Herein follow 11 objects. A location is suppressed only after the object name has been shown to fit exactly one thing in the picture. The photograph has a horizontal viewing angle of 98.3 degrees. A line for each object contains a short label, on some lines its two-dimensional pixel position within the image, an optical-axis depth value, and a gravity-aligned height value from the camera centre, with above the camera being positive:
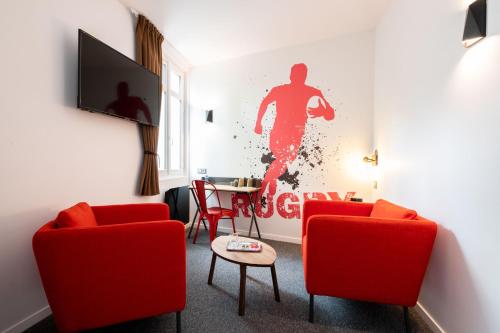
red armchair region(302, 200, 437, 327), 1.38 -0.58
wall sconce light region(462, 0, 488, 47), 1.19 +0.83
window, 3.36 +0.72
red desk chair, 3.01 -0.64
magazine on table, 1.87 -0.70
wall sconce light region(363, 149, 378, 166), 2.75 +0.13
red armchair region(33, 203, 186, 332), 1.16 -0.59
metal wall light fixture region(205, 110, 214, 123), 3.75 +0.89
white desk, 3.18 -0.43
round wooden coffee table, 1.67 -0.73
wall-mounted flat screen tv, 1.87 +0.83
